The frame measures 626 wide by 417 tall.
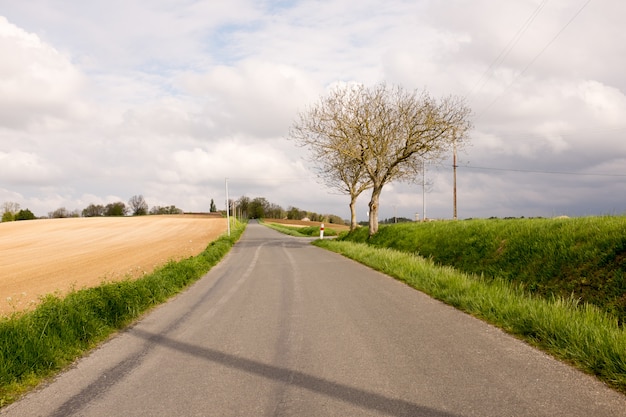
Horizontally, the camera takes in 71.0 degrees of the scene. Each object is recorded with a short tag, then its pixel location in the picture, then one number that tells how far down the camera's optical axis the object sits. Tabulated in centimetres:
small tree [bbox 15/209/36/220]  11831
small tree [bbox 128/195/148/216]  15675
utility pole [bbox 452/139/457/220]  3406
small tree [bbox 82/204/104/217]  15012
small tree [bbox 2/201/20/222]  11906
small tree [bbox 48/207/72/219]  14162
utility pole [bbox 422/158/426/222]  4209
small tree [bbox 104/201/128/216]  14825
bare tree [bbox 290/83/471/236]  2541
